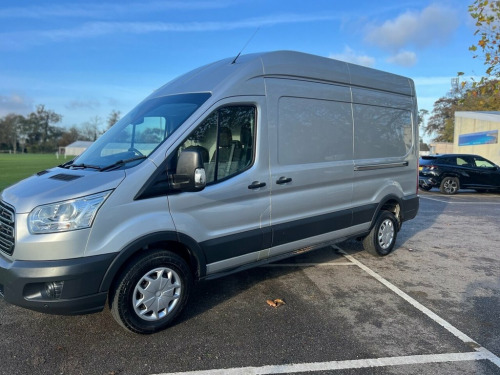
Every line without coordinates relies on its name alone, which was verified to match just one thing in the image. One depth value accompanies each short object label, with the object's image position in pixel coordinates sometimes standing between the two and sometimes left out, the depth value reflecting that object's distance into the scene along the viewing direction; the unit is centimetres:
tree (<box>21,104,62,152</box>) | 9301
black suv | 1564
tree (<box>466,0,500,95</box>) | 1154
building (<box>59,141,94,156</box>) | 8268
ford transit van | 309
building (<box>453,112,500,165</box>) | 2770
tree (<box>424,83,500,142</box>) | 5216
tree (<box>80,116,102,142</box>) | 9938
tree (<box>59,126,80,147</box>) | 9638
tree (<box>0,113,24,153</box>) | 8881
